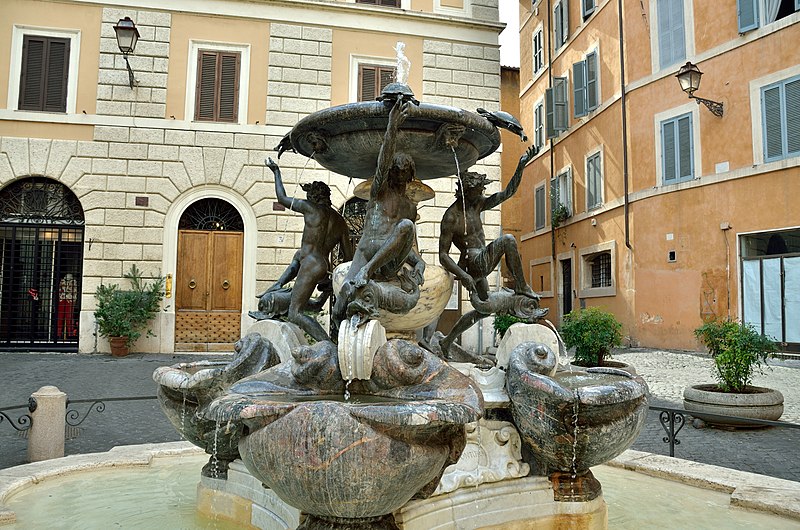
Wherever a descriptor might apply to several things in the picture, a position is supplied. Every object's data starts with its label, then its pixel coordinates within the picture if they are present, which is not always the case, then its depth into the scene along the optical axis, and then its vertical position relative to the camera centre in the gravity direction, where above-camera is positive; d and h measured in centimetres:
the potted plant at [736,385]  684 -94
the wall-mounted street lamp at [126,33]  1267 +551
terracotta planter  1242 -99
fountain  220 -41
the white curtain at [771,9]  1309 +643
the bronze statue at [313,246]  453 +41
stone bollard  518 -112
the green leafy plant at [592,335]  995 -51
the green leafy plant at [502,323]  1040 -35
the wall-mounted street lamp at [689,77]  1370 +515
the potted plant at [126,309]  1245 -24
